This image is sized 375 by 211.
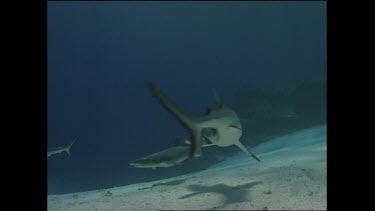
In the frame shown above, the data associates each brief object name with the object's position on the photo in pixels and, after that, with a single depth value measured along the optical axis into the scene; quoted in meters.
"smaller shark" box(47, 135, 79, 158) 11.30
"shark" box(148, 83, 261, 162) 3.99
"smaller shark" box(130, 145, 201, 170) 6.42
